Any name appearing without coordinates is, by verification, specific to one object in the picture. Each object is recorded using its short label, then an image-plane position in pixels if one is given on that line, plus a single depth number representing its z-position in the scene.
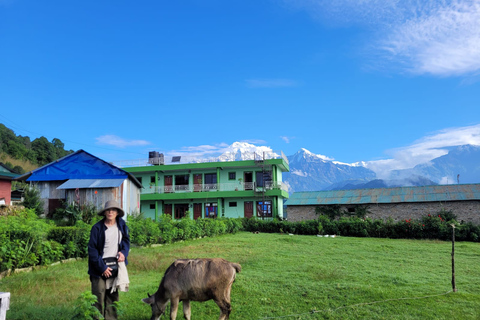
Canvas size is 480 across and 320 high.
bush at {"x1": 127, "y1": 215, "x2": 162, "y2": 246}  14.34
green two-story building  34.59
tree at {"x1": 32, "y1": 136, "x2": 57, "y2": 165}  43.88
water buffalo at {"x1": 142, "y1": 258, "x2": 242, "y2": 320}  5.55
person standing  5.27
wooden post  8.04
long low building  26.12
